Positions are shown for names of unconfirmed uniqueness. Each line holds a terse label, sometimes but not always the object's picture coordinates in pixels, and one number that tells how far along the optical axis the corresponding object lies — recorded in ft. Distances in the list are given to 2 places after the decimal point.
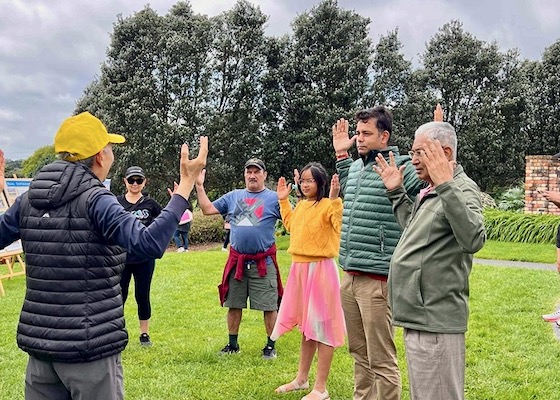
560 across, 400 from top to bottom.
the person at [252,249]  17.26
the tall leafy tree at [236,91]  66.85
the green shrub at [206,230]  59.00
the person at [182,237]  49.70
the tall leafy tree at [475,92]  70.64
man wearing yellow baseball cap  7.55
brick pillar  52.60
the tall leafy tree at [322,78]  66.69
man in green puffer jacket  11.79
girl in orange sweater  14.17
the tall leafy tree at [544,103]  73.87
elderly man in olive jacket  8.69
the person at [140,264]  18.42
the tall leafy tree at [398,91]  69.55
